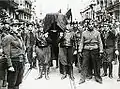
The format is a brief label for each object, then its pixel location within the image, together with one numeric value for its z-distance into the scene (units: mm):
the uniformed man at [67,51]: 4938
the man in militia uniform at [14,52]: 3121
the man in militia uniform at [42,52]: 4977
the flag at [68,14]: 5834
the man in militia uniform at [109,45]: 4711
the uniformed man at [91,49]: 4516
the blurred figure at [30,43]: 5984
